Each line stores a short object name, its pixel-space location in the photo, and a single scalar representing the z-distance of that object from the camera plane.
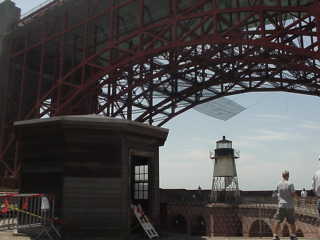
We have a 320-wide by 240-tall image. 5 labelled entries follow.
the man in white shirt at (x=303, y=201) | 23.66
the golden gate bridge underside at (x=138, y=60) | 23.62
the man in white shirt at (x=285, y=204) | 9.00
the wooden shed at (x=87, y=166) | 10.69
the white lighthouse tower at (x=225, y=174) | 38.31
